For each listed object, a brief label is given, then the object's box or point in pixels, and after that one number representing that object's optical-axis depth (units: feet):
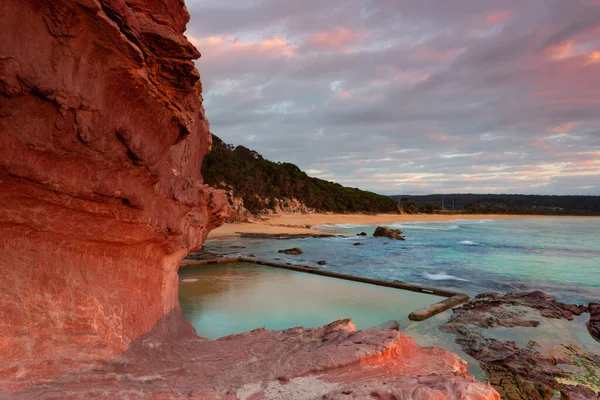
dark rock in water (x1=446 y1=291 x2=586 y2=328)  32.04
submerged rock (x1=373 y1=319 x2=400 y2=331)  28.94
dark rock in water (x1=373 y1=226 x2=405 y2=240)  115.55
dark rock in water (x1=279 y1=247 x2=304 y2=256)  74.28
